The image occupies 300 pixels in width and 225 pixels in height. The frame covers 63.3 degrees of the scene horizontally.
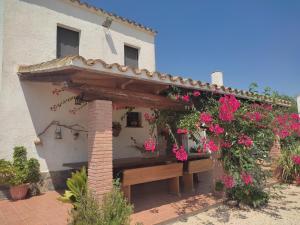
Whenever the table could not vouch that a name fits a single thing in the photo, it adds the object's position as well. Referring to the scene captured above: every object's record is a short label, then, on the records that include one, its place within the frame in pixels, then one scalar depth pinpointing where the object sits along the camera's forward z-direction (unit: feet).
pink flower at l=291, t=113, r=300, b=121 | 23.25
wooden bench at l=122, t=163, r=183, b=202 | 21.33
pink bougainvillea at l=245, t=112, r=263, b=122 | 19.61
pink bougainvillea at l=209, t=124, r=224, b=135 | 19.03
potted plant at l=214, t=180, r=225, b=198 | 24.98
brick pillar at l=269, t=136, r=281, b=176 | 32.91
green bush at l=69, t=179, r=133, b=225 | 13.67
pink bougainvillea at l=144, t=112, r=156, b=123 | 23.41
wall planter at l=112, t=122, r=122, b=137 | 34.24
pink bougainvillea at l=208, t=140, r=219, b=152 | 18.81
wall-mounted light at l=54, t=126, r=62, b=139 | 28.12
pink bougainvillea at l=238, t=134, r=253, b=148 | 19.29
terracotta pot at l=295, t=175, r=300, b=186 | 30.53
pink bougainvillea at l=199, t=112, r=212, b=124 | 19.52
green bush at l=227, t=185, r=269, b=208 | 22.09
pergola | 16.33
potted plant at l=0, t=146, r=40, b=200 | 23.47
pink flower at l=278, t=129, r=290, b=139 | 21.38
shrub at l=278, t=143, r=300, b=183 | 31.19
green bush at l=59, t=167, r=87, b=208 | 18.07
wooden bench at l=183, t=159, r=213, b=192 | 27.12
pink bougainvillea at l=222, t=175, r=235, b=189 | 20.20
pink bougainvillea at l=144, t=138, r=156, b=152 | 20.02
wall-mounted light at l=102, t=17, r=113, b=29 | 35.17
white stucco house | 17.95
